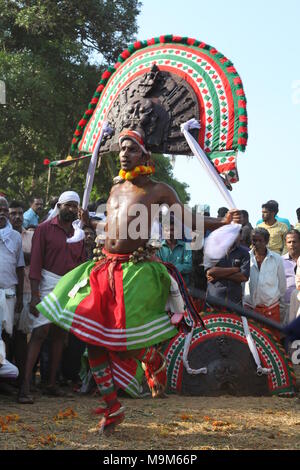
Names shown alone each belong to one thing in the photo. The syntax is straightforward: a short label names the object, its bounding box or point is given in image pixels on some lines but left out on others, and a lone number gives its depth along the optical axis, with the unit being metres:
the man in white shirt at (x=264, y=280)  7.64
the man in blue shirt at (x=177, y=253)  7.28
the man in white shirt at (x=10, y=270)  6.50
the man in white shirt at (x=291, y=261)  8.01
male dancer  5.01
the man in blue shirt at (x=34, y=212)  9.41
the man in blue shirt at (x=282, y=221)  9.41
